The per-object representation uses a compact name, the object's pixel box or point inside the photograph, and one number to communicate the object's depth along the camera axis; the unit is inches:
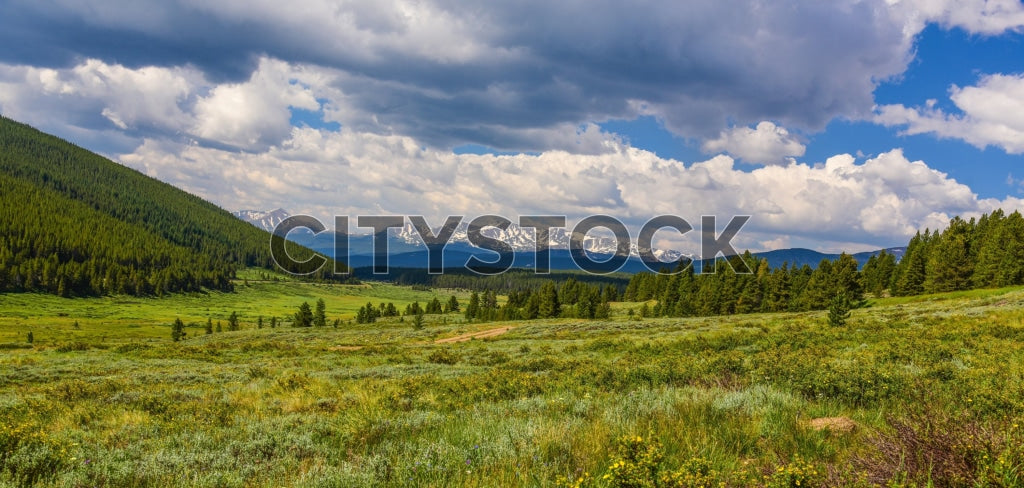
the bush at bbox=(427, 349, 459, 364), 854.0
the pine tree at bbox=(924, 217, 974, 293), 2487.7
